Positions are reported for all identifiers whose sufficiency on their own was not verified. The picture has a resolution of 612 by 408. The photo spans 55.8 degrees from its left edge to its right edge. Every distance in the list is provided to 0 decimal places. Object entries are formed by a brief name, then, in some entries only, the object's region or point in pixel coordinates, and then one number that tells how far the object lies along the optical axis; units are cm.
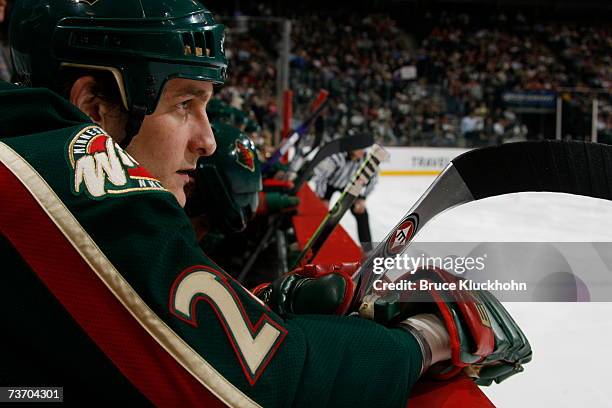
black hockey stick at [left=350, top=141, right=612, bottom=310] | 74
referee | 425
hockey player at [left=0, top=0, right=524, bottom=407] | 47
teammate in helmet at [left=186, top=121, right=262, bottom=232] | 176
